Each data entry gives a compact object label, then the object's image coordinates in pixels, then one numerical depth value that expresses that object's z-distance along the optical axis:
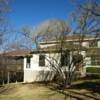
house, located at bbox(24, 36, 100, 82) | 12.21
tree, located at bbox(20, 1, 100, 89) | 11.15
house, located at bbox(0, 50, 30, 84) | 15.81
